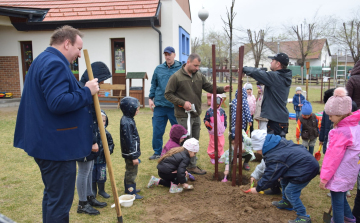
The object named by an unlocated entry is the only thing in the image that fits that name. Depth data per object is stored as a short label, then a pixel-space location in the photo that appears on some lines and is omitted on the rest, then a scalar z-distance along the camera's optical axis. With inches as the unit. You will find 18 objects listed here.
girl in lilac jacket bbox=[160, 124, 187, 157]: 180.9
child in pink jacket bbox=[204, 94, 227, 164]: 207.0
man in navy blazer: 84.9
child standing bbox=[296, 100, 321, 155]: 210.1
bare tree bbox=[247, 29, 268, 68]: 996.6
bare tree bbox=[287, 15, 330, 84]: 1181.1
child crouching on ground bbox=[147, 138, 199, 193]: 155.9
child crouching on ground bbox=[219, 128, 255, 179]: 175.3
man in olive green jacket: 182.4
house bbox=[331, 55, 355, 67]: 2090.3
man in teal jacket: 218.4
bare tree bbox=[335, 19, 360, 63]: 665.0
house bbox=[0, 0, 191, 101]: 504.1
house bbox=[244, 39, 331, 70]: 1830.5
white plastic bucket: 140.3
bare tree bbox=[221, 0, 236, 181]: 155.4
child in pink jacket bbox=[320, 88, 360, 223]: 109.8
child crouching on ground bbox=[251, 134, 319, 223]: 122.4
